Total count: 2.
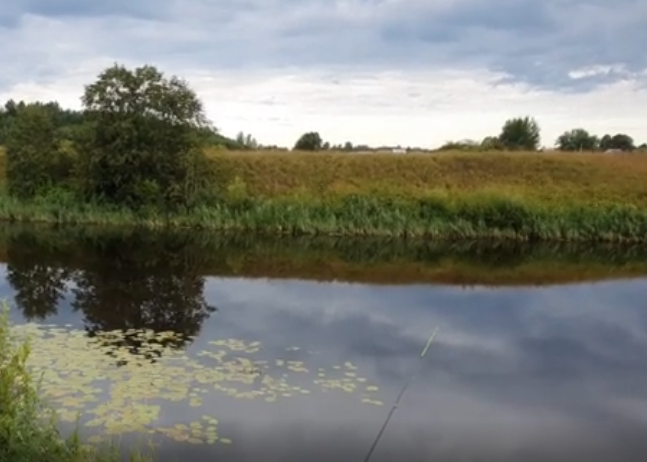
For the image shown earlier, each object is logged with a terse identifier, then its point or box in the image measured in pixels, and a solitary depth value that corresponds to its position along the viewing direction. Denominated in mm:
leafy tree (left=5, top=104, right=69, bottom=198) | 30641
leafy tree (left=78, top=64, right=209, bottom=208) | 28609
